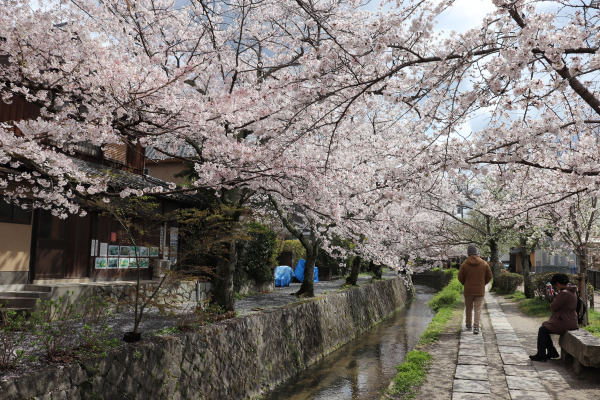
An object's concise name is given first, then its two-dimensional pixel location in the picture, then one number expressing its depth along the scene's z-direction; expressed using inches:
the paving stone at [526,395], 223.4
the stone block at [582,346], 250.2
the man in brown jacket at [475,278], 395.9
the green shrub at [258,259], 714.2
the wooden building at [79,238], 428.1
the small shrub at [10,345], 203.6
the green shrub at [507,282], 884.0
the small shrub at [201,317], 328.5
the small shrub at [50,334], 222.8
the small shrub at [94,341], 235.5
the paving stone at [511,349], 334.3
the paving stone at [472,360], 295.2
